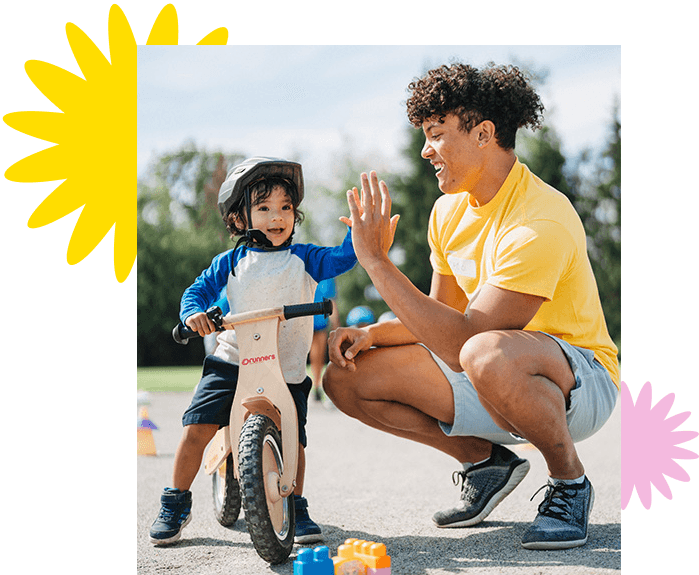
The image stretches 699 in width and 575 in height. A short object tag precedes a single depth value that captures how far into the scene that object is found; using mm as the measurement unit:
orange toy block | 2277
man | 2537
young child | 2770
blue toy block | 2229
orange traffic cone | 4469
